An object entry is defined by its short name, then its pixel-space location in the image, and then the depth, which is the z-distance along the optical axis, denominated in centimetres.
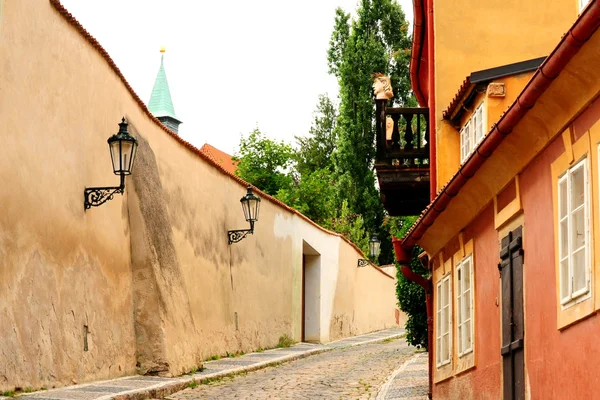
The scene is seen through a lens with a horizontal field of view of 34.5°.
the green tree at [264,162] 4325
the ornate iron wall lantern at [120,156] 1331
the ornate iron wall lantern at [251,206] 2022
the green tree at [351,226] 4319
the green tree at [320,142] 5534
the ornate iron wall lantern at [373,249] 3384
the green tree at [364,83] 4578
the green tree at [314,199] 4472
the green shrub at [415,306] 1684
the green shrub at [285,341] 2543
